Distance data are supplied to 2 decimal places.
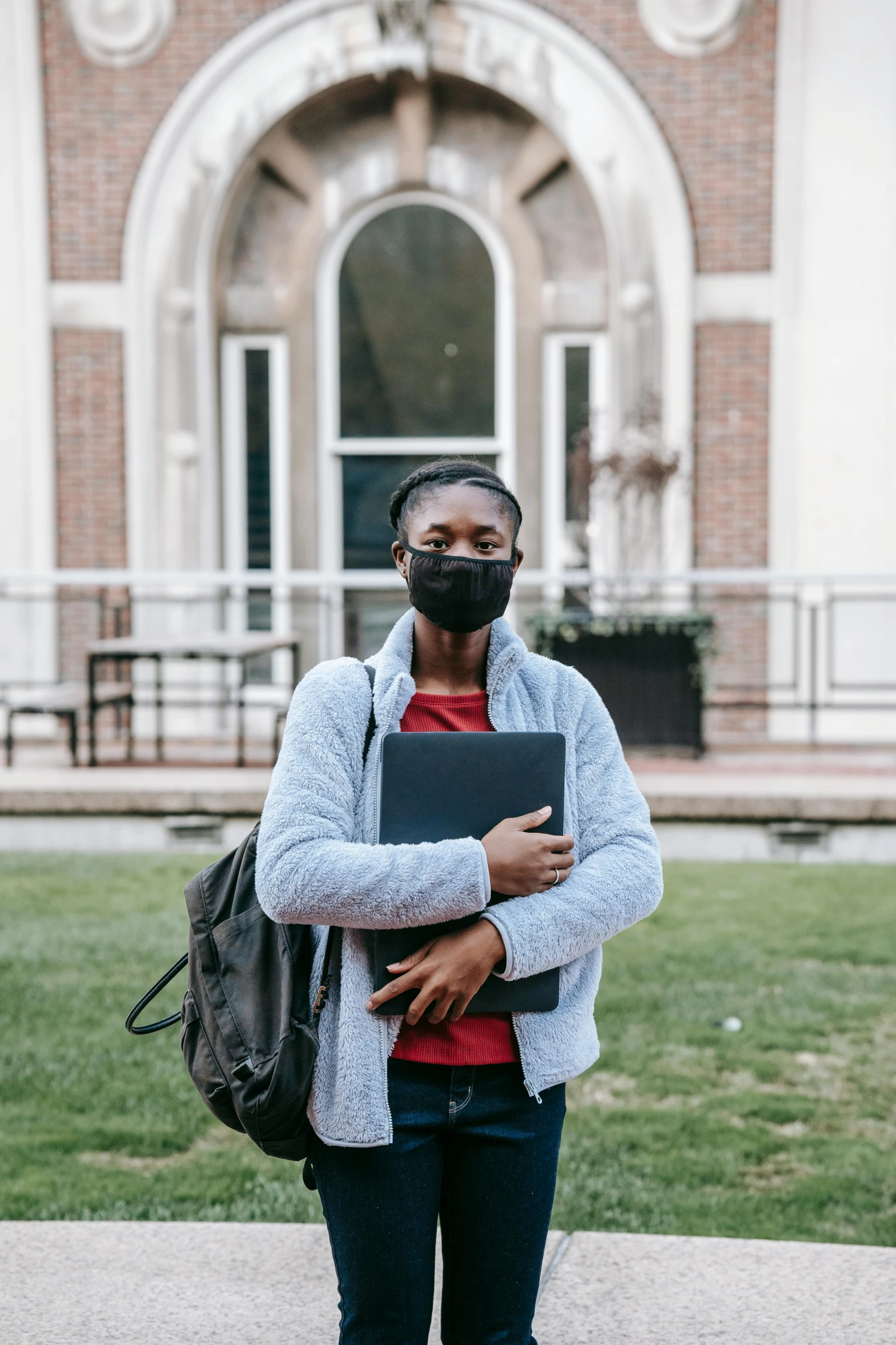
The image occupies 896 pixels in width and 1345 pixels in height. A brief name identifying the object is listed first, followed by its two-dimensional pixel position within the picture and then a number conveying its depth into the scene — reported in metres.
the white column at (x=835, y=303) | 10.84
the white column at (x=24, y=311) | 11.41
